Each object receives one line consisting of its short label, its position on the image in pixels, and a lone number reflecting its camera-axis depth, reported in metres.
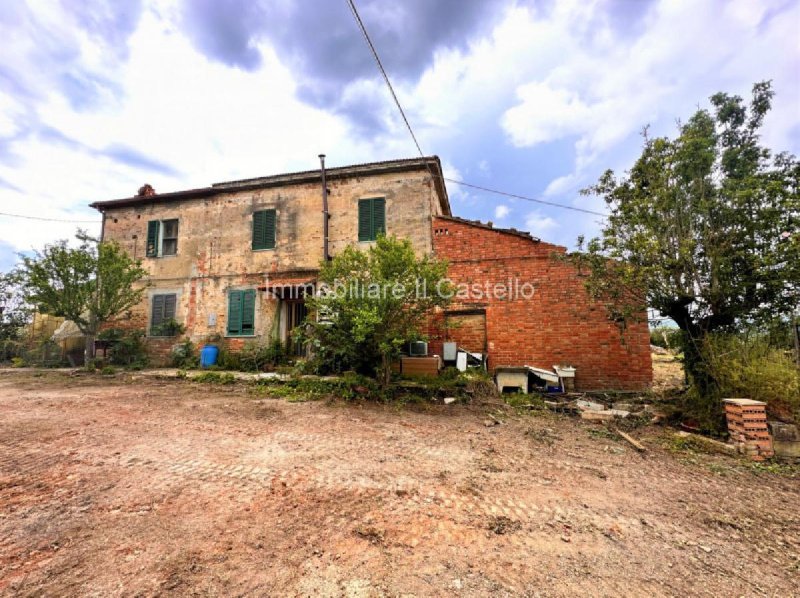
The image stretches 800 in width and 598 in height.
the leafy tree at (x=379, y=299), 6.41
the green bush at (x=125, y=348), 10.77
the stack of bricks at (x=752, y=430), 4.14
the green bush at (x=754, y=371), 4.48
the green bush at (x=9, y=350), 12.16
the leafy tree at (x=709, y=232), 4.88
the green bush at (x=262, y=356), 9.75
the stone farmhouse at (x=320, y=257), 8.31
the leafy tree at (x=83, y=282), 9.19
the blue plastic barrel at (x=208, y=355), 10.18
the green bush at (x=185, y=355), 10.40
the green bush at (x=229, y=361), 9.88
